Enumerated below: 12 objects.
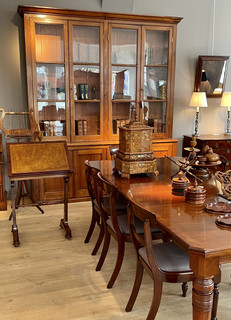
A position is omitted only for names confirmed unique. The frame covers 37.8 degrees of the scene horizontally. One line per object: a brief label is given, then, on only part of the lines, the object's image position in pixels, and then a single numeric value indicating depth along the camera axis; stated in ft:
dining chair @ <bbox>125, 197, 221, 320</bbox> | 6.68
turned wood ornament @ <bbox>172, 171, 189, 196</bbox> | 8.25
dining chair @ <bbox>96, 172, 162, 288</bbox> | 8.22
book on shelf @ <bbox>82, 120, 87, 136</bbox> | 15.71
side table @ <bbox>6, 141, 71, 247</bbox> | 11.23
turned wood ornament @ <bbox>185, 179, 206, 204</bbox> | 7.62
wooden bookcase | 14.58
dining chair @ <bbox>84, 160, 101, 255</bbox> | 10.48
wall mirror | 17.60
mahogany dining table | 5.58
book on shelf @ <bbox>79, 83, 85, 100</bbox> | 15.40
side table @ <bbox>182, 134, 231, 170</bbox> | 16.65
